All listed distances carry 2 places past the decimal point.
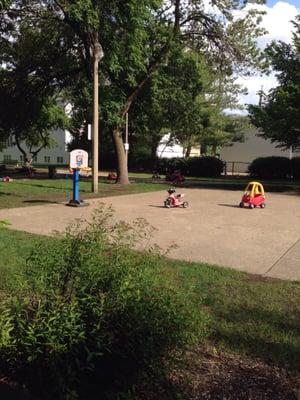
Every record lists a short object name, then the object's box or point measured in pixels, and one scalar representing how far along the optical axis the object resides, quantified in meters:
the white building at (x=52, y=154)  55.35
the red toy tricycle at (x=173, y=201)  14.99
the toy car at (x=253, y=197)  15.48
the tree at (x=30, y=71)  24.11
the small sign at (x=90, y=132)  18.56
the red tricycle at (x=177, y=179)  26.22
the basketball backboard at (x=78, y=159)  15.13
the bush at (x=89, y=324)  3.10
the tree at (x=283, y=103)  21.50
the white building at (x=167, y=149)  46.00
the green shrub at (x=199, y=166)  38.38
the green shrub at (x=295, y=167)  35.66
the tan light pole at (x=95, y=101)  18.11
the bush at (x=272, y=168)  36.09
